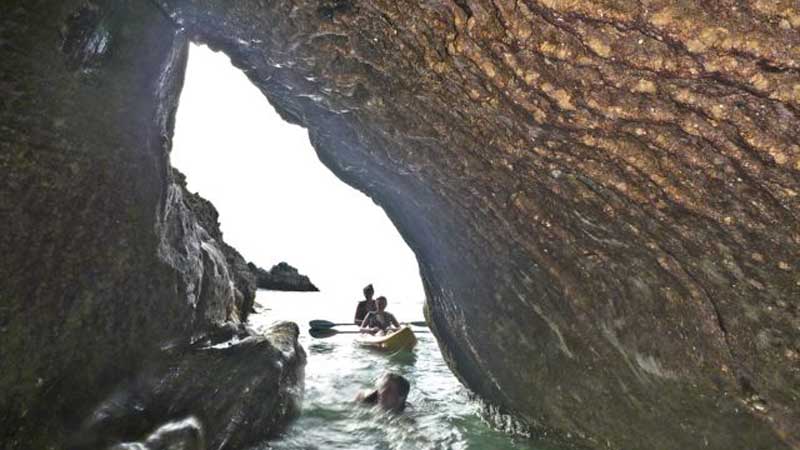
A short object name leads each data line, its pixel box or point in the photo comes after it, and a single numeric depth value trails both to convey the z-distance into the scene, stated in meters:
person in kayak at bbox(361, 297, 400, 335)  14.43
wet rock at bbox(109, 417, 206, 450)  4.43
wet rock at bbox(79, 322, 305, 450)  4.47
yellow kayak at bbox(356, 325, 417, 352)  12.07
